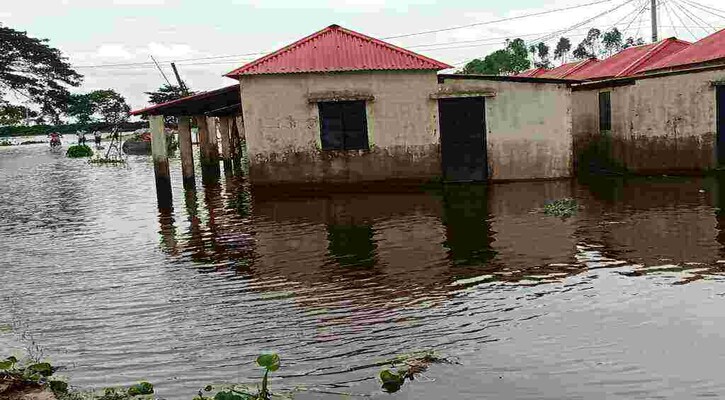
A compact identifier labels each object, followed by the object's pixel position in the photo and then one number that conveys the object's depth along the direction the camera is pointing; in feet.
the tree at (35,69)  144.15
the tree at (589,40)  282.83
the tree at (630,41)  279.16
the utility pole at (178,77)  139.54
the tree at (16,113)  158.90
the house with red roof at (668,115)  62.90
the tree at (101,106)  333.70
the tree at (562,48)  309.10
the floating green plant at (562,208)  45.64
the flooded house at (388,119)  62.85
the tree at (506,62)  232.12
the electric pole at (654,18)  119.14
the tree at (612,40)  293.84
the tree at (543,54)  301.35
